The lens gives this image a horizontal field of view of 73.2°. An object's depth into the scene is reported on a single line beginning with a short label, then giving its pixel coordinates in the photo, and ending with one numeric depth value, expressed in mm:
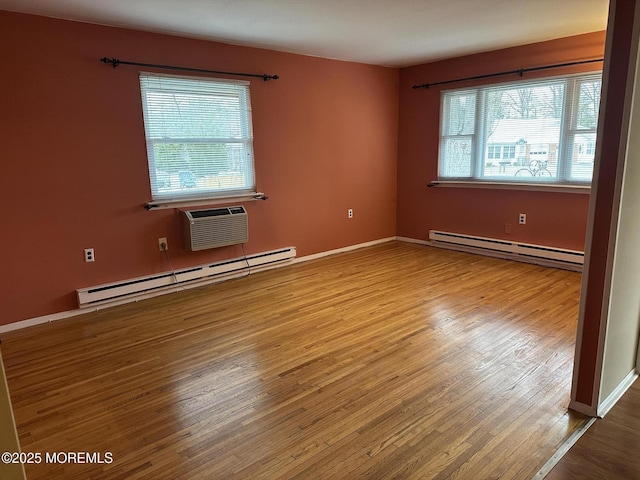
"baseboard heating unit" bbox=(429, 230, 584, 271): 4648
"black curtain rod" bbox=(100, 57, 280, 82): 3637
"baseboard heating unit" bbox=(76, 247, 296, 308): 3779
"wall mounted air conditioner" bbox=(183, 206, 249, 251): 4176
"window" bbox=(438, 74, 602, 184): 4371
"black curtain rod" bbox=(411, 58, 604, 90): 4274
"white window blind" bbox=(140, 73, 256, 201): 3982
